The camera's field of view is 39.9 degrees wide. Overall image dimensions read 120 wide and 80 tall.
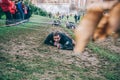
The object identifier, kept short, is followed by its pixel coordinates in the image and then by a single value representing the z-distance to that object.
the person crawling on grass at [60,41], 5.35
